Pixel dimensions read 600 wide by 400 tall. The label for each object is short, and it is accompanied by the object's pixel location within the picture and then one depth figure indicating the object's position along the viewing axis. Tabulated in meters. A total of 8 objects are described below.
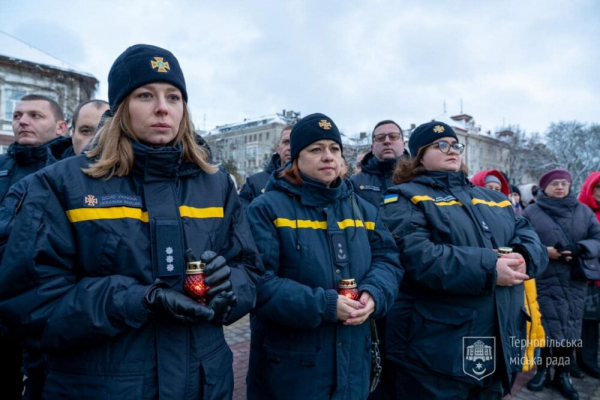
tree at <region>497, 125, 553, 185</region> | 42.29
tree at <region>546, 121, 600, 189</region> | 41.75
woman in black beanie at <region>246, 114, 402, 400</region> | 2.35
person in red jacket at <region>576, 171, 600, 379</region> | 5.02
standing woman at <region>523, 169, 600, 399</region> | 4.50
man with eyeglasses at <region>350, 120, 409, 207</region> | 4.91
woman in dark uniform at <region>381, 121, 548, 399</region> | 2.80
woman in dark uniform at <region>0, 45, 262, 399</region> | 1.62
